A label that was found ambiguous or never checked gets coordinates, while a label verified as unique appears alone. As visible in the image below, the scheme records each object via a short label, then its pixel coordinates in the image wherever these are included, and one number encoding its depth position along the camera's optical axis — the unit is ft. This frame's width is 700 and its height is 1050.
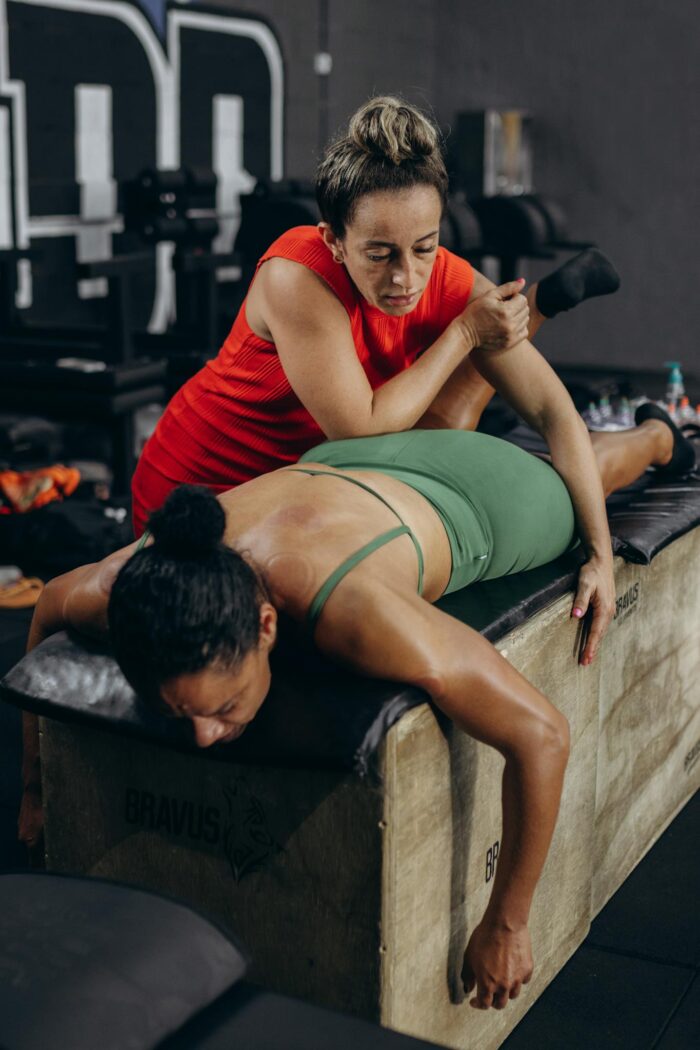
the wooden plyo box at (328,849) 4.69
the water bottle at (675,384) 13.08
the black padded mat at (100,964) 3.13
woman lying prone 4.24
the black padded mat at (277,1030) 3.28
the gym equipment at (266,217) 17.72
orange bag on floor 12.71
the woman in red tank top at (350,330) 5.74
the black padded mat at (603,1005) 5.75
